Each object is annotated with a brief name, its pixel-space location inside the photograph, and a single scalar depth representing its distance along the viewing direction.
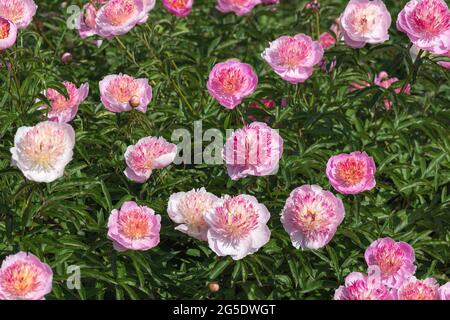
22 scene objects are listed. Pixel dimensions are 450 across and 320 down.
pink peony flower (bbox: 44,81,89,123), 2.97
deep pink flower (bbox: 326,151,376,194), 2.74
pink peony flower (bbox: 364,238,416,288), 2.65
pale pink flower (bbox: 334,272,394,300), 2.51
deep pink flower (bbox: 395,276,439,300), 2.55
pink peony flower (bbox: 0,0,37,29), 3.13
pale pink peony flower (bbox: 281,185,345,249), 2.60
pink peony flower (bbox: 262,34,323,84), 3.04
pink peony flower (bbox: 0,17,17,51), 2.86
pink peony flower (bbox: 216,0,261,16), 3.69
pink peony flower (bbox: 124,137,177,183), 2.79
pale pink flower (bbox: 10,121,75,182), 2.52
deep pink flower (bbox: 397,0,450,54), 2.93
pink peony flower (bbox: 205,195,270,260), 2.54
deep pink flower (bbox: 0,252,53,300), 2.40
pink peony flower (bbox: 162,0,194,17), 3.55
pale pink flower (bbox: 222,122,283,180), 2.69
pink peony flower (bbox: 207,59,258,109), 2.93
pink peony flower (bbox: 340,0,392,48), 3.14
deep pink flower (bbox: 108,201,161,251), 2.60
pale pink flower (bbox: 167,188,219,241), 2.61
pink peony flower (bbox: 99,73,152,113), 2.94
